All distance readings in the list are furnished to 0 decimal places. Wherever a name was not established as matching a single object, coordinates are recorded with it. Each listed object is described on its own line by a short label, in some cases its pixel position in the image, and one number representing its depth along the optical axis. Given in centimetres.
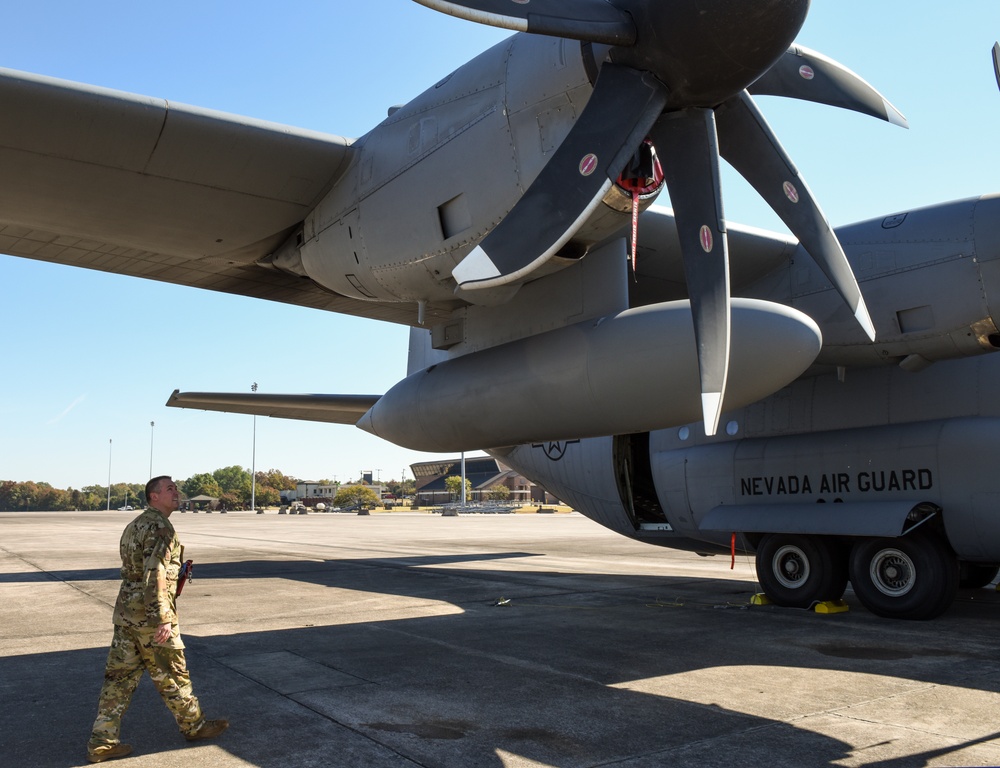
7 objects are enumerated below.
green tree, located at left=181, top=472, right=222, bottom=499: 15610
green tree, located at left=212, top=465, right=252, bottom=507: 16762
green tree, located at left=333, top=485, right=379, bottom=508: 9444
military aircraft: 619
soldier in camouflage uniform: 466
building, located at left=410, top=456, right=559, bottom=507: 10425
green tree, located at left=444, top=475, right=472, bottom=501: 10375
